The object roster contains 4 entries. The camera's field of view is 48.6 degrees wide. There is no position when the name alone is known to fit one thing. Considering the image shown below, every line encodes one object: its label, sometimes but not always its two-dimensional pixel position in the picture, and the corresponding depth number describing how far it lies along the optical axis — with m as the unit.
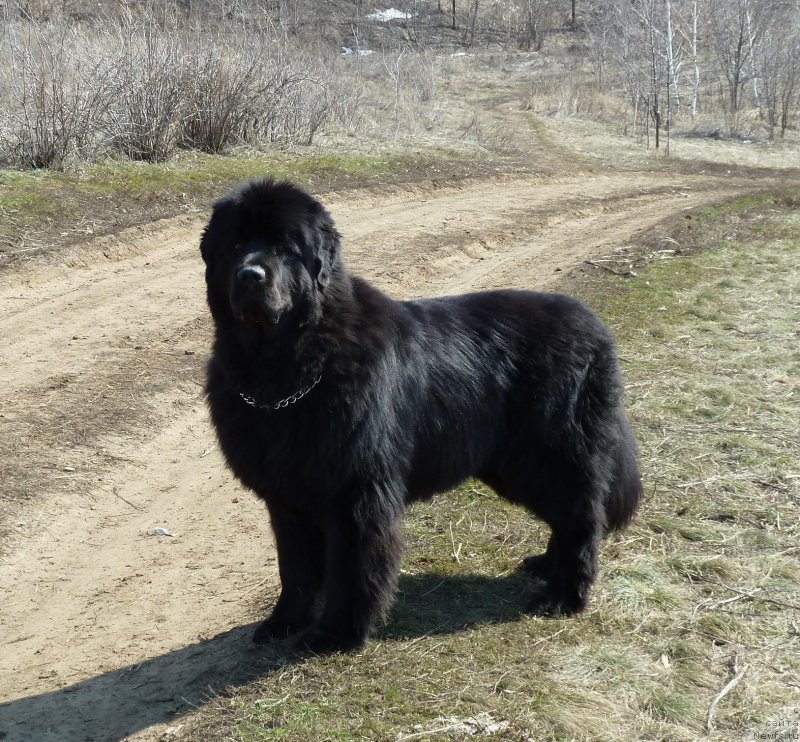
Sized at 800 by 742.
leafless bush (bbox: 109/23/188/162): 15.02
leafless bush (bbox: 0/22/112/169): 13.50
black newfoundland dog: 3.96
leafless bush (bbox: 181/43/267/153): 16.47
